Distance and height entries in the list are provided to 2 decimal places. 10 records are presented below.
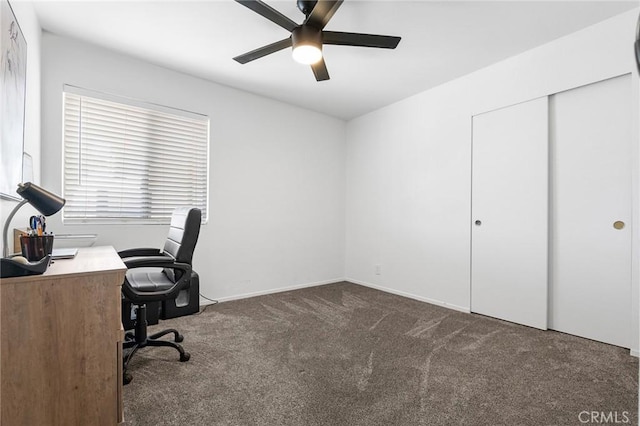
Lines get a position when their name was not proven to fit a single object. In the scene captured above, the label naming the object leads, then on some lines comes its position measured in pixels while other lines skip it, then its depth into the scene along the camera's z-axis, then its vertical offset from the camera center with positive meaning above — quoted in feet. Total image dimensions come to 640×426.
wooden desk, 3.74 -1.81
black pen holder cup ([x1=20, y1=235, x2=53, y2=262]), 4.31 -0.51
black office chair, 6.14 -1.62
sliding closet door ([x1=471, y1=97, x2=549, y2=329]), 8.95 +0.06
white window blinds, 8.87 +1.75
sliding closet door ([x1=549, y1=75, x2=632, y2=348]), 7.56 +0.14
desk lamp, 4.12 +0.16
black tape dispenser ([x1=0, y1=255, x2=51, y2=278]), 3.71 -0.72
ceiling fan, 6.10 +4.10
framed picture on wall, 4.58 +1.91
